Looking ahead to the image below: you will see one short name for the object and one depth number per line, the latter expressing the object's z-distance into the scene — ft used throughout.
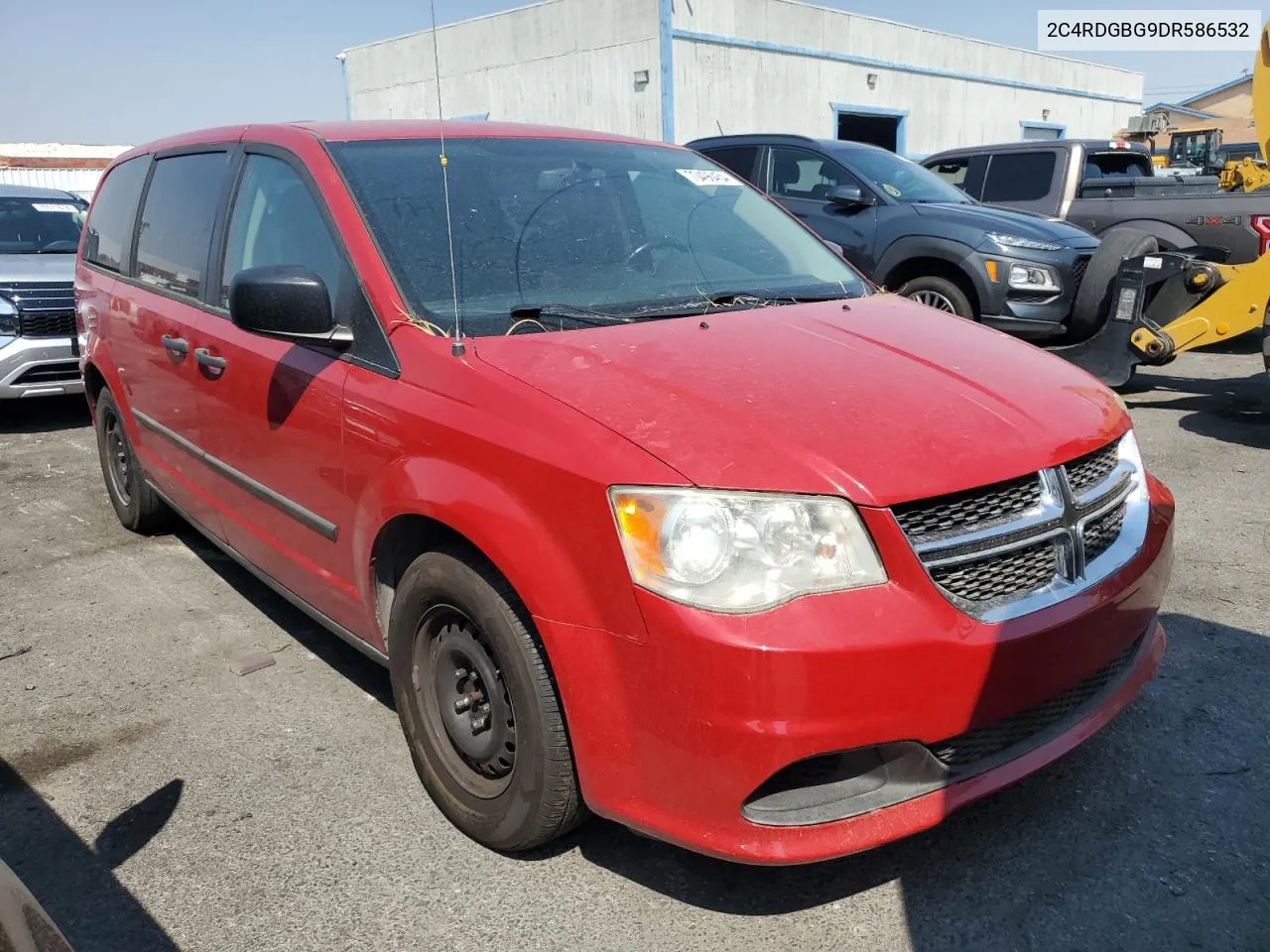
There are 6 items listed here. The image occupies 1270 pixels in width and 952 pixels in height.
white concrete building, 56.65
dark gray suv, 23.68
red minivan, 6.61
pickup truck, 27.07
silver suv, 23.48
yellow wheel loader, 21.29
